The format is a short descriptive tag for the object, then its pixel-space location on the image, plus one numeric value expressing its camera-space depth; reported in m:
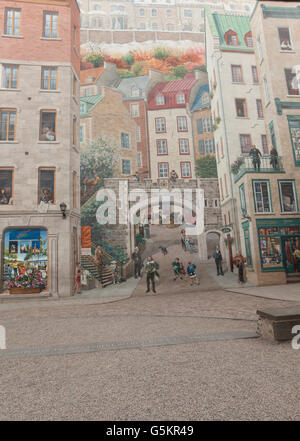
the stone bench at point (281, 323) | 5.16
